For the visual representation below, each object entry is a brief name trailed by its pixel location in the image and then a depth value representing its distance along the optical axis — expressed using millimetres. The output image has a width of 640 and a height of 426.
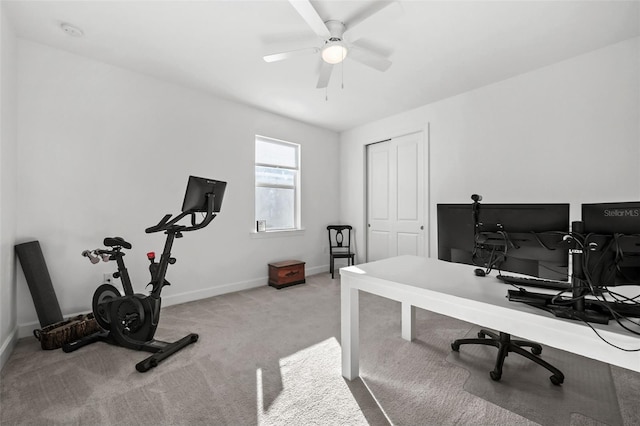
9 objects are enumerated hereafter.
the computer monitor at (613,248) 1007
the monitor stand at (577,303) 997
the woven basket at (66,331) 2264
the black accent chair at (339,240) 5145
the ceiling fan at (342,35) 1879
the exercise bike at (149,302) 2182
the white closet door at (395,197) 4320
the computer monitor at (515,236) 1232
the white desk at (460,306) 933
